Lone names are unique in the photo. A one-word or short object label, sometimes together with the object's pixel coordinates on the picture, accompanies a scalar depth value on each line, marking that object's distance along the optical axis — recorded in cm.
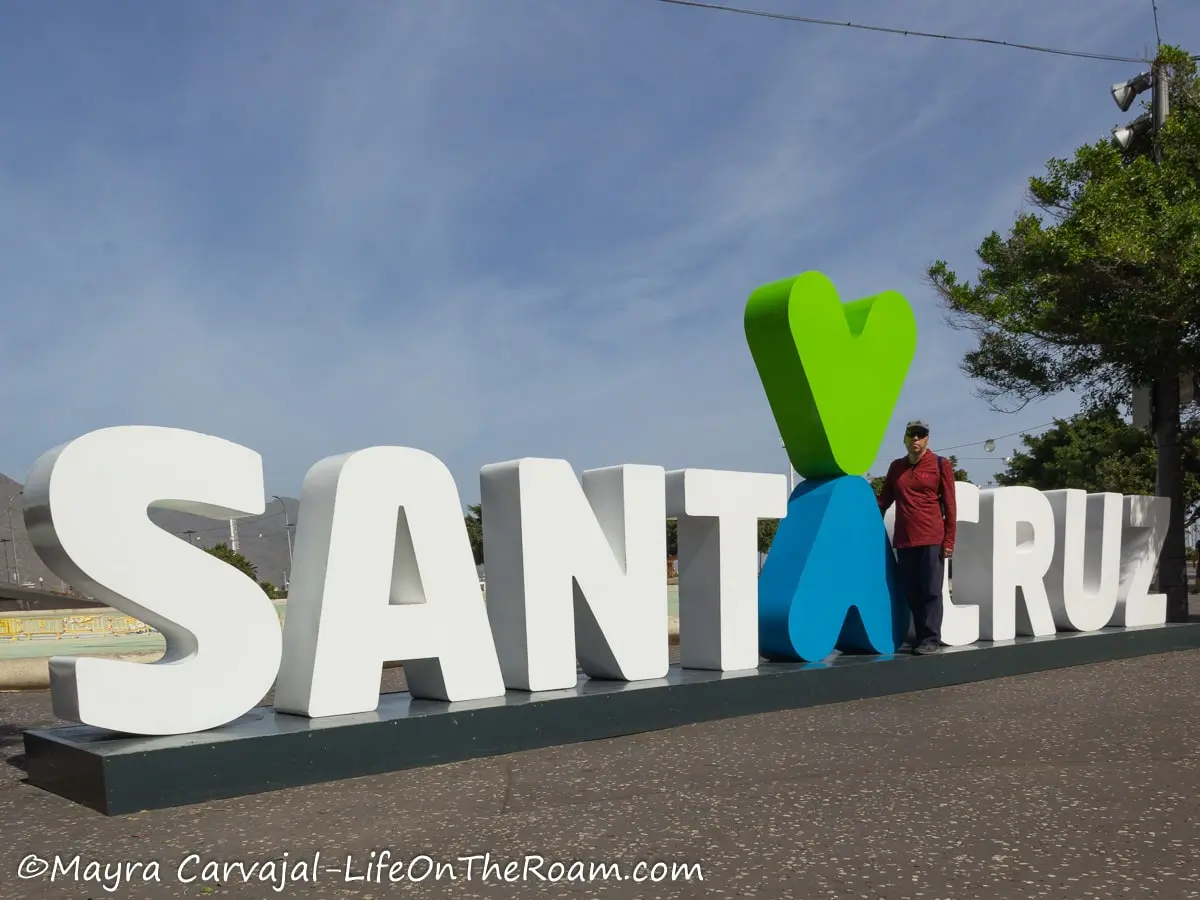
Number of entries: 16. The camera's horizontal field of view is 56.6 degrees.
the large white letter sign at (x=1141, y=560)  1058
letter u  972
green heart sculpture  806
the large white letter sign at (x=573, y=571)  634
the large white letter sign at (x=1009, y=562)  901
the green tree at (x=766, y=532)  5484
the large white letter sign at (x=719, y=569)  724
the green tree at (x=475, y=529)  6806
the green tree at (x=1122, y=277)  1128
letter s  495
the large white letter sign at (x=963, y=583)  869
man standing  824
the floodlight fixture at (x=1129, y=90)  1353
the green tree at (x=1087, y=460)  3641
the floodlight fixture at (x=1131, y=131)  1328
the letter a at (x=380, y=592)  564
